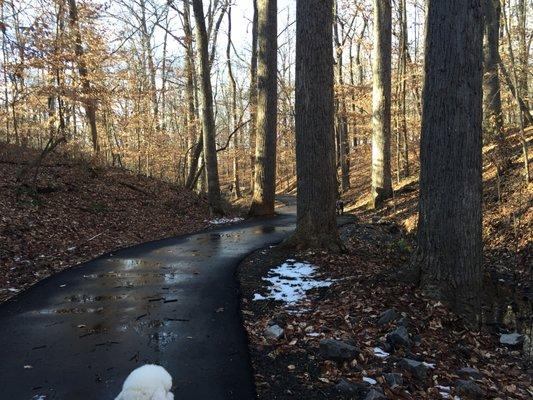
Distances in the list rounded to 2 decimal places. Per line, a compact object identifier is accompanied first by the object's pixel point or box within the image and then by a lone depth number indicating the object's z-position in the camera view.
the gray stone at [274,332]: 5.09
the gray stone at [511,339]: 5.53
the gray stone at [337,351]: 4.55
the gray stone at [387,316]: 5.36
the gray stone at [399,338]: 4.92
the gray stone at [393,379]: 4.14
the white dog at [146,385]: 3.07
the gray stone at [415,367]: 4.37
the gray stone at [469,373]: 4.51
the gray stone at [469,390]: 4.14
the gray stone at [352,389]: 3.96
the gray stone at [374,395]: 3.79
